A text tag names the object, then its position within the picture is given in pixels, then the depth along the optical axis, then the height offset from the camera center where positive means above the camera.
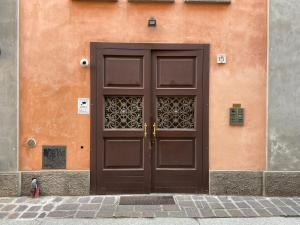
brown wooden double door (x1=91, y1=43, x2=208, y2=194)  4.77 -0.16
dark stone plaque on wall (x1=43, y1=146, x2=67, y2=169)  4.73 -0.86
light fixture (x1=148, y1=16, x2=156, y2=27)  4.69 +1.63
